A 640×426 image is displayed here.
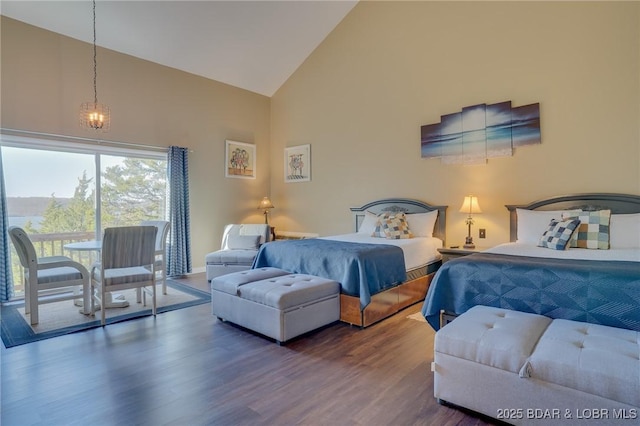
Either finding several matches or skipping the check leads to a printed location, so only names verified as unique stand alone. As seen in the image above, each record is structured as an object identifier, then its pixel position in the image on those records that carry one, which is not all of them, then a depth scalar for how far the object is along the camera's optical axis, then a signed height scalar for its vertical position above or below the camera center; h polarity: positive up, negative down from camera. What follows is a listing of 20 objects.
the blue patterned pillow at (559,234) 3.36 -0.28
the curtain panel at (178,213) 5.59 +0.02
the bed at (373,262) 3.37 -0.56
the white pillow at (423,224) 4.79 -0.21
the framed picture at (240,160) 6.41 +0.99
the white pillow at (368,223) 5.20 -0.20
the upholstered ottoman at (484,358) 1.81 -0.82
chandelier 4.66 +1.47
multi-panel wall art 4.18 +0.96
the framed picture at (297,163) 6.45 +0.91
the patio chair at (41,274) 3.40 -0.58
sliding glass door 4.43 +0.37
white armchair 5.12 -0.56
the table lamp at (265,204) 6.73 +0.16
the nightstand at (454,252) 4.15 -0.52
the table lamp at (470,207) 4.35 +0.01
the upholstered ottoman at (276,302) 2.97 -0.82
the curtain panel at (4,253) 4.18 -0.43
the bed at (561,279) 2.16 -0.50
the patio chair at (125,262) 3.45 -0.48
